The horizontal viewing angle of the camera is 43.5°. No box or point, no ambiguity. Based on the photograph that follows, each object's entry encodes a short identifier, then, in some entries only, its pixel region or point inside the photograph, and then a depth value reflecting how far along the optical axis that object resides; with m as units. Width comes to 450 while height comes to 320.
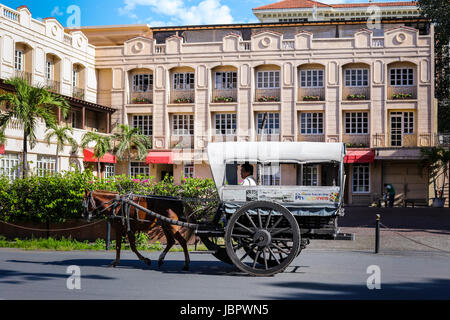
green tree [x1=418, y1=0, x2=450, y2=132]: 41.81
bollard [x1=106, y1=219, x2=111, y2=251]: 14.69
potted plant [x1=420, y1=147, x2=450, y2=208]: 36.22
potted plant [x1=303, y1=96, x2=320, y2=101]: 40.31
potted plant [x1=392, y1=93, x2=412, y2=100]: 39.53
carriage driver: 10.08
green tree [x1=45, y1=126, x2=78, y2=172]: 32.09
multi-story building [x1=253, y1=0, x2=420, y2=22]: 59.38
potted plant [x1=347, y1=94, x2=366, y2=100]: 39.91
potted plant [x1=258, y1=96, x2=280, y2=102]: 40.88
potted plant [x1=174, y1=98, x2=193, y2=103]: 42.06
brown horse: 10.57
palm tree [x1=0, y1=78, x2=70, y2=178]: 20.97
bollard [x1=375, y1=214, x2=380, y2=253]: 14.65
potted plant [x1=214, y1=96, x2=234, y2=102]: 41.56
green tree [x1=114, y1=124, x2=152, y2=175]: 39.00
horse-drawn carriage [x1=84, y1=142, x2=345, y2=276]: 9.41
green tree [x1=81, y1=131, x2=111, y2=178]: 36.56
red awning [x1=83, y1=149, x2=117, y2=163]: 37.09
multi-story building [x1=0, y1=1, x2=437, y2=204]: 39.50
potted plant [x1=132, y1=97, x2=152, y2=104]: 42.62
